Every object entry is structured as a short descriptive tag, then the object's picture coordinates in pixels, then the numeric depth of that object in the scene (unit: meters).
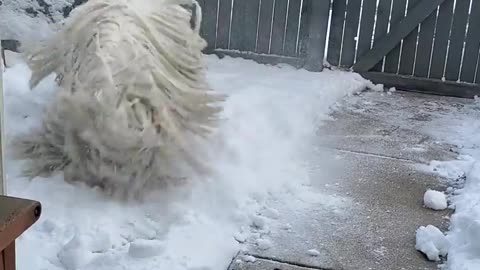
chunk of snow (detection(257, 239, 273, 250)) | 2.83
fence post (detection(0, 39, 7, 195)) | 1.96
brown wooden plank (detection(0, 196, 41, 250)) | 1.45
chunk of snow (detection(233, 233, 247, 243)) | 2.85
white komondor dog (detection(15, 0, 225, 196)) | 3.09
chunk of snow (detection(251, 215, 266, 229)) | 3.01
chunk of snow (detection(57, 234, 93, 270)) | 2.53
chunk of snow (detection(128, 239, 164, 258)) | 2.62
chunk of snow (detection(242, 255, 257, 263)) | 2.72
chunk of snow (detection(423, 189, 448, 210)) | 3.34
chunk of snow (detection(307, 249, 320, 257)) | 2.81
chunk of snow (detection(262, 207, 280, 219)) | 3.12
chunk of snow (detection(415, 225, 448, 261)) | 2.83
